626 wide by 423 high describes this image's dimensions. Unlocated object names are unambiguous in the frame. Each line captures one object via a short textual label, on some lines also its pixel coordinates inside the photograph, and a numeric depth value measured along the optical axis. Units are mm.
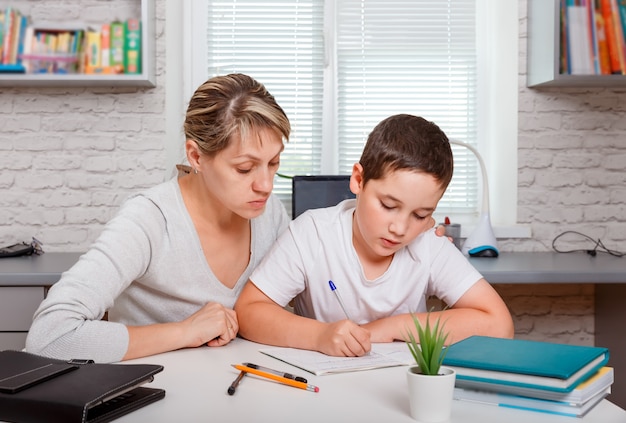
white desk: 978
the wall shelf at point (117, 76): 2879
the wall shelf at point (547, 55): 2912
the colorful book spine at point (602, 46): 2936
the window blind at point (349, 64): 3285
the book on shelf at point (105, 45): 2918
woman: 1317
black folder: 929
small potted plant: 948
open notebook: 1216
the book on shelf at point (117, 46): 2914
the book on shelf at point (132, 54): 2928
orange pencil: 1097
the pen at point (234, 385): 1072
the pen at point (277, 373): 1120
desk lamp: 2930
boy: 1428
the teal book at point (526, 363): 989
